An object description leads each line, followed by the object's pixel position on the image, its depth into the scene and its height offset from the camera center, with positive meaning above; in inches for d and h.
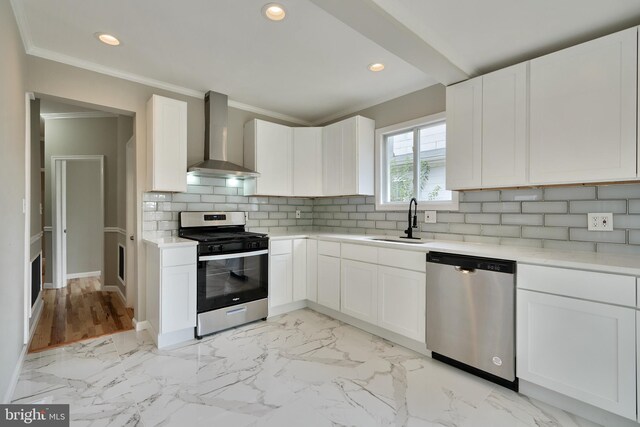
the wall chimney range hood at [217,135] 126.8 +33.7
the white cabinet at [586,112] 68.4 +24.9
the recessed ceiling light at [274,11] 73.4 +51.1
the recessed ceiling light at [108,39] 86.5 +51.7
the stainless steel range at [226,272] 107.4 -23.4
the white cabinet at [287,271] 127.3 -26.2
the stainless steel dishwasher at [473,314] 75.7 -28.2
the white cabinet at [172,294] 98.7 -27.9
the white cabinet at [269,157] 138.5 +26.8
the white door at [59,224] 177.5 -7.1
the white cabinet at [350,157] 133.2 +25.9
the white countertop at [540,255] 62.6 -11.0
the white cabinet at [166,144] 110.3 +26.0
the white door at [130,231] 130.6 -8.5
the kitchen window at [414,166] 116.7 +20.0
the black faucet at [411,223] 119.3 -4.4
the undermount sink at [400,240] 106.1 -10.7
